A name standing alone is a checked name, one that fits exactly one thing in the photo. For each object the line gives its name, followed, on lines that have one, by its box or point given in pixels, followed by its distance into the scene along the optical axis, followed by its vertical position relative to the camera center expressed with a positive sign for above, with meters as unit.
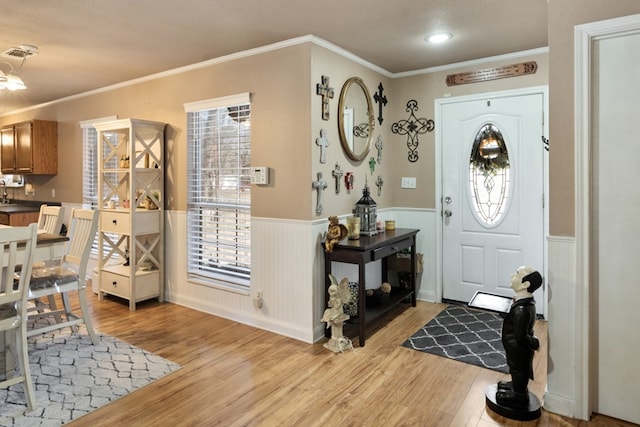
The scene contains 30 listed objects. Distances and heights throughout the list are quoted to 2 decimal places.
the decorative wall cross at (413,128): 4.21 +0.84
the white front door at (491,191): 3.71 +0.17
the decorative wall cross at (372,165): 4.00 +0.44
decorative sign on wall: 3.63 +1.25
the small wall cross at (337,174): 3.45 +0.30
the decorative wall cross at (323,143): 3.23 +0.52
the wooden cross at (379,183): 4.14 +0.27
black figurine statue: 2.18 -0.68
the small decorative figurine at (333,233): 3.18 -0.18
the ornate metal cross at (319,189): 3.21 +0.16
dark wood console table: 3.08 -0.35
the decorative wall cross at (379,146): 4.14 +0.64
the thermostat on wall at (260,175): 3.37 +0.29
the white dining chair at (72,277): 2.86 -0.48
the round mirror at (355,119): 3.52 +0.82
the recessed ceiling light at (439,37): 3.18 +1.35
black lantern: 3.58 -0.03
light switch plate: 4.30 +0.29
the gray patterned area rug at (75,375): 2.22 -1.05
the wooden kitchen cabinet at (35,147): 5.55 +0.88
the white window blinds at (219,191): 3.68 +0.18
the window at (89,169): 5.27 +0.53
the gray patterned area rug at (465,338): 2.90 -1.02
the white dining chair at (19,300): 2.10 -0.48
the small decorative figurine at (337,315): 3.06 -0.79
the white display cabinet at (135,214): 3.99 -0.04
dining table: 2.69 -0.24
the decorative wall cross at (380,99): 4.06 +1.10
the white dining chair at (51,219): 3.47 -0.08
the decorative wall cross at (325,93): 3.23 +0.93
